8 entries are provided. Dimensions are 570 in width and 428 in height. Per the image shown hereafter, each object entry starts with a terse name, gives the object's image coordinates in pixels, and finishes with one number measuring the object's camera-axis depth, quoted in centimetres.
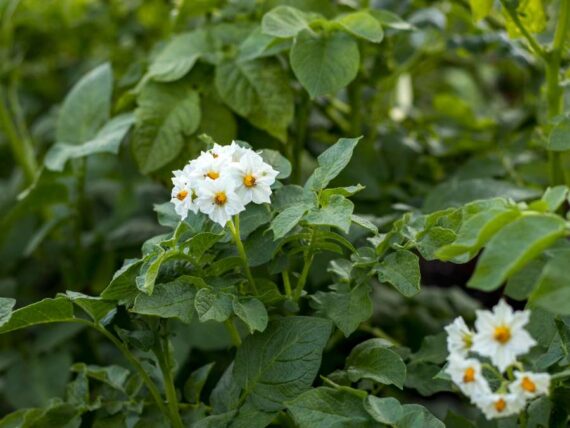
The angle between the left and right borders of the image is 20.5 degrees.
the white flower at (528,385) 82
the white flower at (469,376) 82
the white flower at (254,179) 90
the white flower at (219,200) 88
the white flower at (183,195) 90
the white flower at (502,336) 82
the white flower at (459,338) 85
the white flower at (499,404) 82
